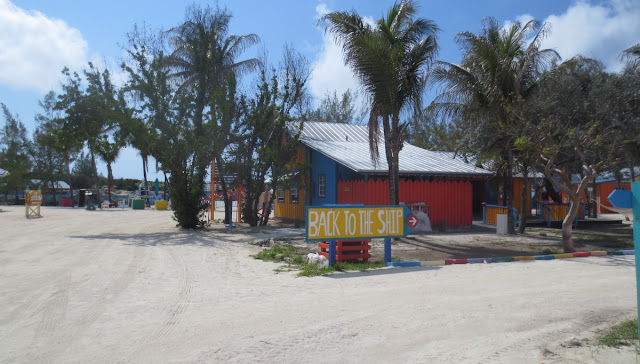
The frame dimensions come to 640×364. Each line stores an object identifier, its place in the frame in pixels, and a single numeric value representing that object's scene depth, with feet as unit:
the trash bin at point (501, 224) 60.49
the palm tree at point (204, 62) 68.44
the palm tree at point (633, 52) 56.11
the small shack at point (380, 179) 65.36
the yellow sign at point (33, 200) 89.56
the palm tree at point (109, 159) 162.09
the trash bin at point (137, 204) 140.15
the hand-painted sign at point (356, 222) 34.07
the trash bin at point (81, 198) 153.38
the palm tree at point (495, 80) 51.26
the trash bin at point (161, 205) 136.05
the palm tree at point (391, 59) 45.98
